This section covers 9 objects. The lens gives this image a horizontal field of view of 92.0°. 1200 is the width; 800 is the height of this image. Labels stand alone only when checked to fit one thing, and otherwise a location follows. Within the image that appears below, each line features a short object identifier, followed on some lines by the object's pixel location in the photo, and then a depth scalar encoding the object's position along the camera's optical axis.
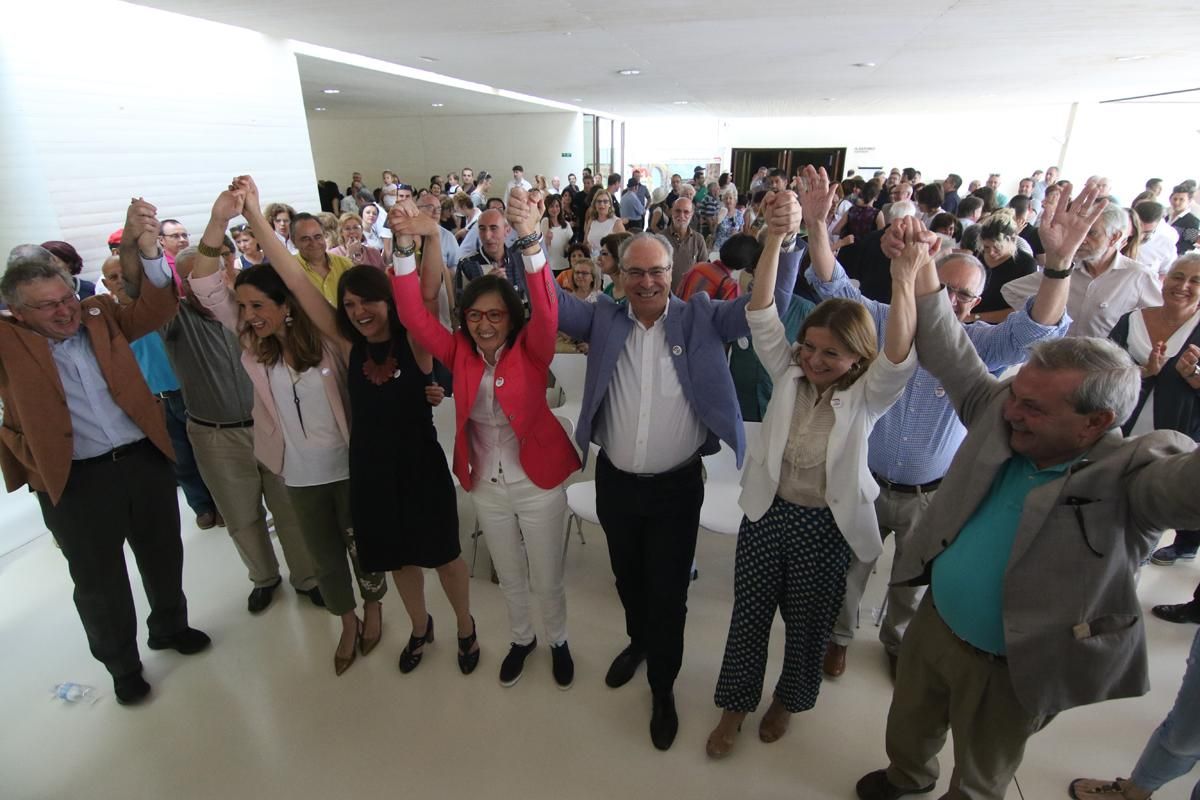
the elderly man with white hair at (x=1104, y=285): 2.96
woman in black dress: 2.00
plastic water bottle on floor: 2.37
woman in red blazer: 1.90
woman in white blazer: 1.64
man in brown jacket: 1.97
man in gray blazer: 1.20
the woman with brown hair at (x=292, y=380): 2.02
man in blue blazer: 1.89
